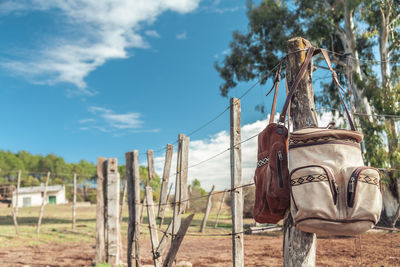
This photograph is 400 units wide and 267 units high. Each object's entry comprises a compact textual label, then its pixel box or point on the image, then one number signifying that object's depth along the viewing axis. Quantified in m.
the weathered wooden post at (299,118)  2.29
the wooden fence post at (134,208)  5.79
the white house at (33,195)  47.12
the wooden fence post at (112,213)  6.12
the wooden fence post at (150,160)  8.24
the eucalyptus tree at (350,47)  12.15
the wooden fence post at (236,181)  3.42
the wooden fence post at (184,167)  6.49
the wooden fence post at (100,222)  7.25
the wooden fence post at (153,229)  5.59
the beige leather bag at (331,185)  1.90
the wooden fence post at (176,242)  3.95
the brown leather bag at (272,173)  2.13
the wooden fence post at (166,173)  7.59
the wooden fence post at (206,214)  13.63
